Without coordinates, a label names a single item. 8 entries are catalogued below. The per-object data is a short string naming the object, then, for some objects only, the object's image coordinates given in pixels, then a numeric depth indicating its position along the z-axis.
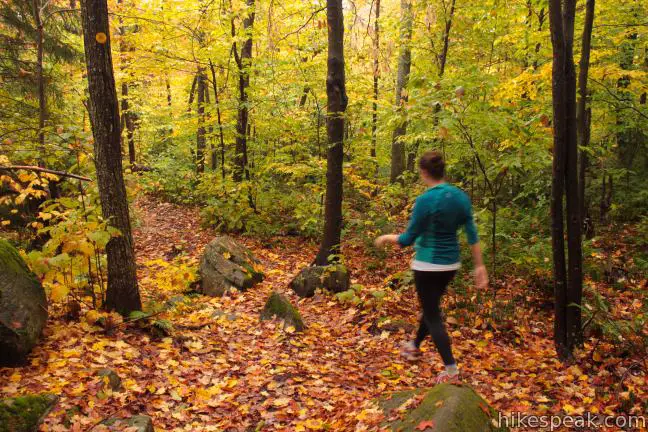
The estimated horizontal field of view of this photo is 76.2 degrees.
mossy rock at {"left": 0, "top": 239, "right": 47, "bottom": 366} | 4.08
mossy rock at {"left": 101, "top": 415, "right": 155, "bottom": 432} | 3.36
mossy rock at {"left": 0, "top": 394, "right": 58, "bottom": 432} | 2.97
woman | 3.65
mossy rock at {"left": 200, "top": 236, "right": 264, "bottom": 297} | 8.02
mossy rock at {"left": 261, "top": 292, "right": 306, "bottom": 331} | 6.27
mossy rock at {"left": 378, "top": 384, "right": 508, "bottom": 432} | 3.02
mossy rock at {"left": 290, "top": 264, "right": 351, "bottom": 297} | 7.73
